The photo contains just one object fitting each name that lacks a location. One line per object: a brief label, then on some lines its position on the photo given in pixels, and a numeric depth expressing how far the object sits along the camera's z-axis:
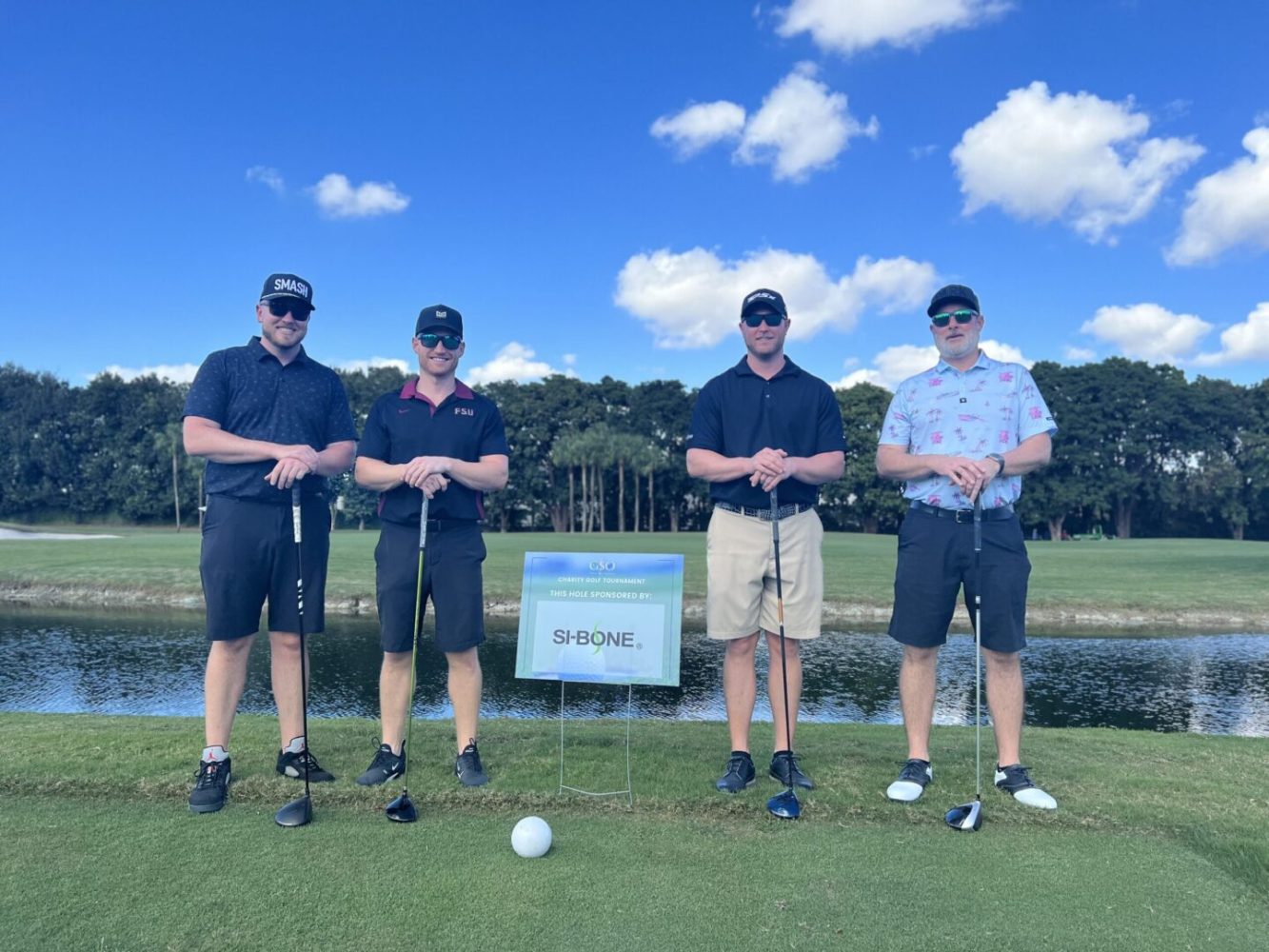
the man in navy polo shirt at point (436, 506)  4.59
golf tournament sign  4.46
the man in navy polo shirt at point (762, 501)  4.75
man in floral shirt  4.51
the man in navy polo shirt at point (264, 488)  4.38
